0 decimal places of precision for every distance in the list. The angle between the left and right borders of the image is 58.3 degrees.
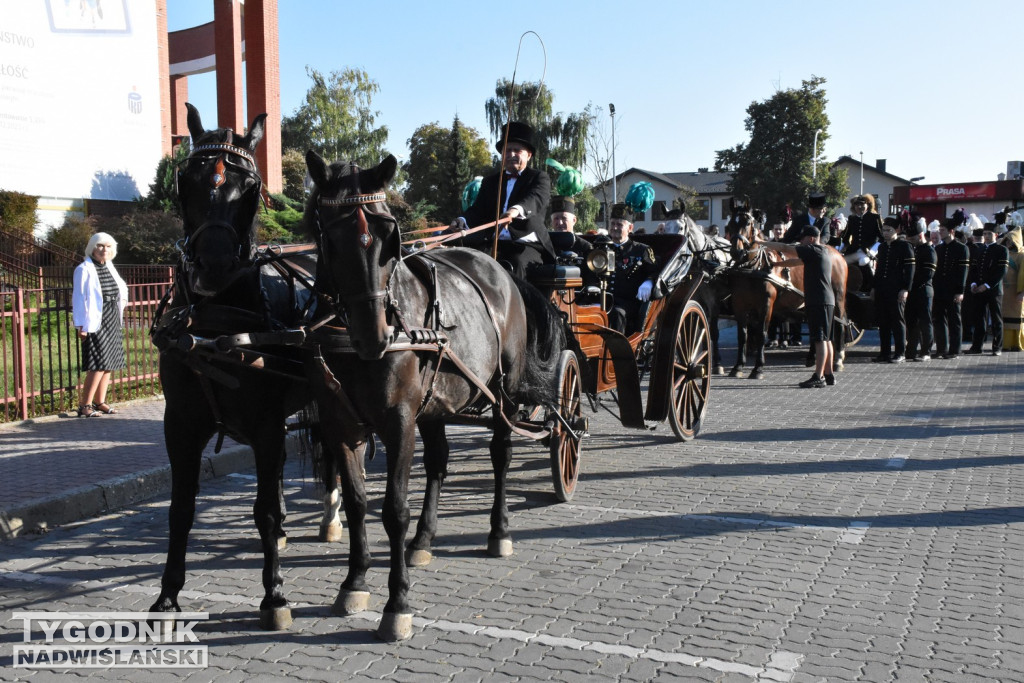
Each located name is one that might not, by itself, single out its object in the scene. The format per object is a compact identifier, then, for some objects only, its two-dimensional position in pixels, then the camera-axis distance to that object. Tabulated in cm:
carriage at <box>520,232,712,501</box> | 682
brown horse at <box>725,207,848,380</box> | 1373
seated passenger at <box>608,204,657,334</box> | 891
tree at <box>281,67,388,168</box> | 5944
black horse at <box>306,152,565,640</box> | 397
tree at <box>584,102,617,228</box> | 3838
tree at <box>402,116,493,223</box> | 4728
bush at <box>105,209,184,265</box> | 2609
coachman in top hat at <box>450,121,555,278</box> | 681
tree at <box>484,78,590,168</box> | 5278
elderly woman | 971
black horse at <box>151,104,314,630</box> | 421
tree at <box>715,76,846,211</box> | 5650
